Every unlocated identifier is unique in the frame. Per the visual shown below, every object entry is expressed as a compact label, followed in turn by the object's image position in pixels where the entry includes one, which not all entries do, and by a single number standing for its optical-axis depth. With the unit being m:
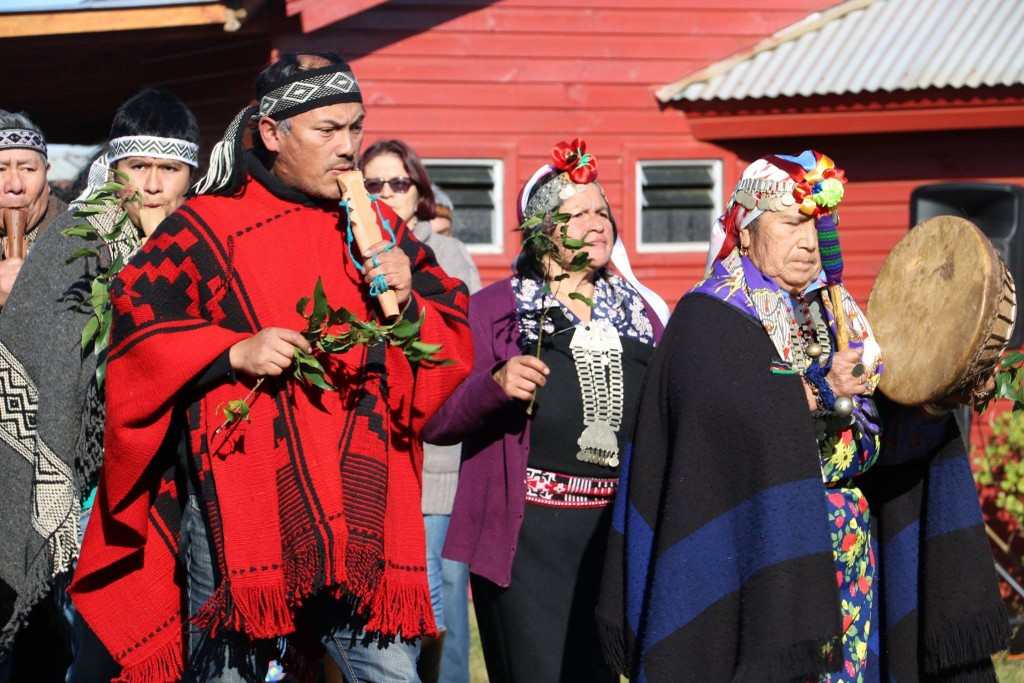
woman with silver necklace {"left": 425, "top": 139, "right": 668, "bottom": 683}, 9.08
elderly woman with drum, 7.48
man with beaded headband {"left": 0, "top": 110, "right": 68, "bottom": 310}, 10.60
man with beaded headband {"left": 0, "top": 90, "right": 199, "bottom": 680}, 8.95
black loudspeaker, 17.22
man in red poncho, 7.10
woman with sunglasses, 12.57
